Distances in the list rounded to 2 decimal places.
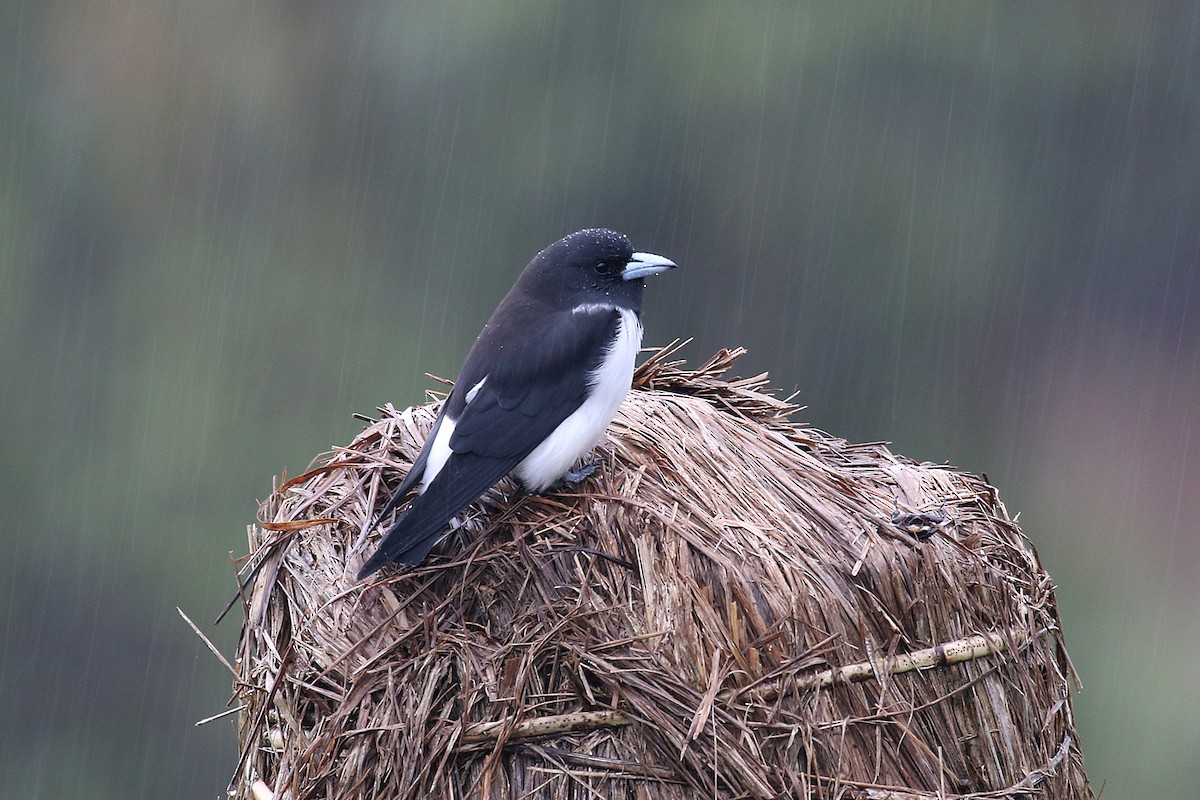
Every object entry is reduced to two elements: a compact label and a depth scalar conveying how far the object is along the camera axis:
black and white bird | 6.68
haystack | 5.89
